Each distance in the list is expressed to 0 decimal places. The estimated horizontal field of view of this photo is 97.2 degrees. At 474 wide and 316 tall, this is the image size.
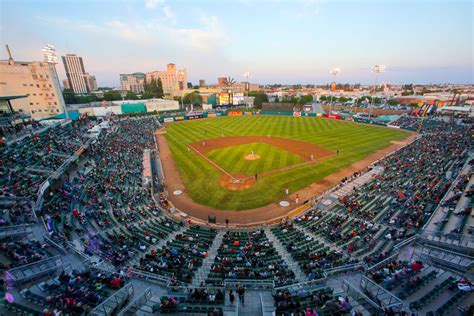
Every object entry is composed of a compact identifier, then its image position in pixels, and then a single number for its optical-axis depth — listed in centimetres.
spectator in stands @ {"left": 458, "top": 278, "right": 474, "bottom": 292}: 830
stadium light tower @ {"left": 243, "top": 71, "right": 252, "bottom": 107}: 8319
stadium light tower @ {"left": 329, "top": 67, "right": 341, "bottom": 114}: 6944
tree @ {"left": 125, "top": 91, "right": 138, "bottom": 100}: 9552
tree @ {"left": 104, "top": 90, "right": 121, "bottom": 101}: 8944
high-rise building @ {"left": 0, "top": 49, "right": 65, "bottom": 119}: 4641
